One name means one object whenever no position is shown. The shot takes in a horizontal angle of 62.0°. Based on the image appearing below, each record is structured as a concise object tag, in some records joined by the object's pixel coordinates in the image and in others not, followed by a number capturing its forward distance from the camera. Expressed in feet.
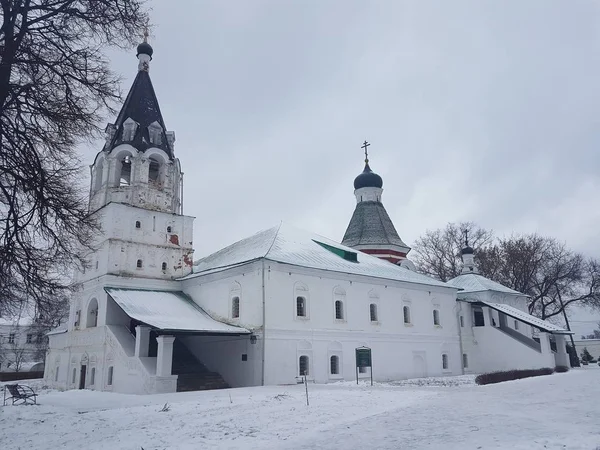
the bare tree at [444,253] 159.84
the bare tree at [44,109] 28.02
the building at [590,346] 180.55
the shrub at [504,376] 68.28
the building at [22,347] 158.61
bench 45.75
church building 70.90
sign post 70.54
